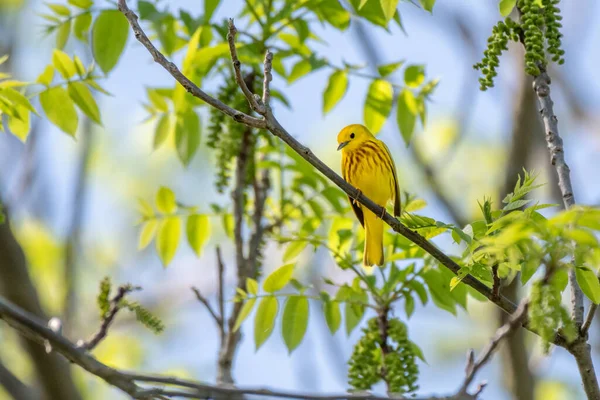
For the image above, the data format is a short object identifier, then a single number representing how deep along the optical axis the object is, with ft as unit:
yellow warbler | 36.19
